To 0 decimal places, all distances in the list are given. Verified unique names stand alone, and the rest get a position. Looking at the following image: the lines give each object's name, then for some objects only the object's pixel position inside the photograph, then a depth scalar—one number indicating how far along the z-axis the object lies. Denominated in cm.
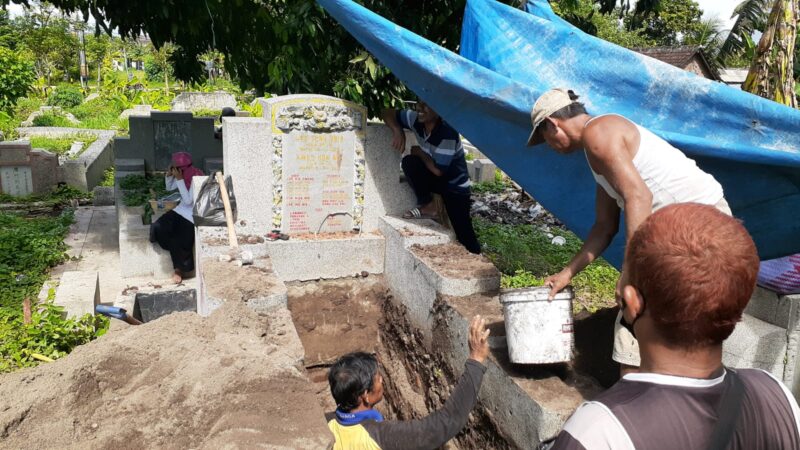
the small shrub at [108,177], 1316
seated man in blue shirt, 566
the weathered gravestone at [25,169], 1146
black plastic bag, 534
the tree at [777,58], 623
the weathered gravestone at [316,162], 550
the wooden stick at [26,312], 442
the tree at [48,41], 2944
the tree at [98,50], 3372
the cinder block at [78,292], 492
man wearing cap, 249
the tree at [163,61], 3103
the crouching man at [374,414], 256
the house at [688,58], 1922
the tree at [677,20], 2827
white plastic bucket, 308
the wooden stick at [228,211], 520
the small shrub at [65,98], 2534
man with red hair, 124
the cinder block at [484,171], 1240
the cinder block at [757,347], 385
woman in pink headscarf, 663
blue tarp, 357
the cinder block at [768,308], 384
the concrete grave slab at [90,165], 1219
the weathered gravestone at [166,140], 995
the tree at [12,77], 1702
